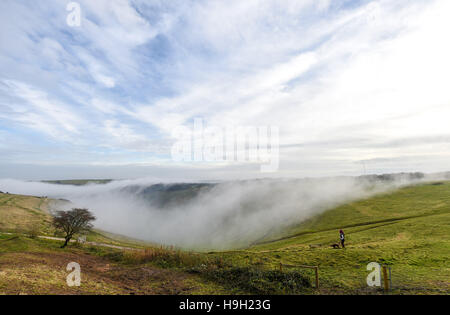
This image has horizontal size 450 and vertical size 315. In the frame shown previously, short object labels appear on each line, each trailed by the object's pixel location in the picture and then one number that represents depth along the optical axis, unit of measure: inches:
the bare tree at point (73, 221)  2041.1
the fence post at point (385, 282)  682.2
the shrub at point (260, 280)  732.7
